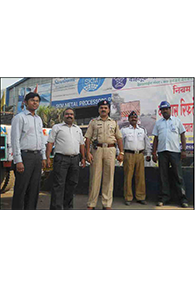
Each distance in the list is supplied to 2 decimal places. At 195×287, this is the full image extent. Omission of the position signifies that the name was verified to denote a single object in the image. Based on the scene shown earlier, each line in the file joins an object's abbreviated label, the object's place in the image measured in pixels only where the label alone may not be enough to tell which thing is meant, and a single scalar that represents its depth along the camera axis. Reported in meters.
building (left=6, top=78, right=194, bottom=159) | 5.07
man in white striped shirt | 3.33
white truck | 3.93
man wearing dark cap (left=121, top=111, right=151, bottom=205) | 4.74
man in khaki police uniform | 4.04
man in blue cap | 4.51
